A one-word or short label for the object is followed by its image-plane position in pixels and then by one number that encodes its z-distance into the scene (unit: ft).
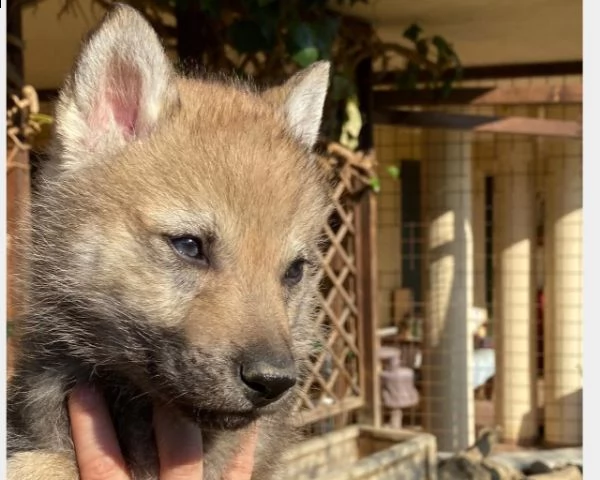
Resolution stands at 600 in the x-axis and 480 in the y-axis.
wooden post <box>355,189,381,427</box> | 16.96
